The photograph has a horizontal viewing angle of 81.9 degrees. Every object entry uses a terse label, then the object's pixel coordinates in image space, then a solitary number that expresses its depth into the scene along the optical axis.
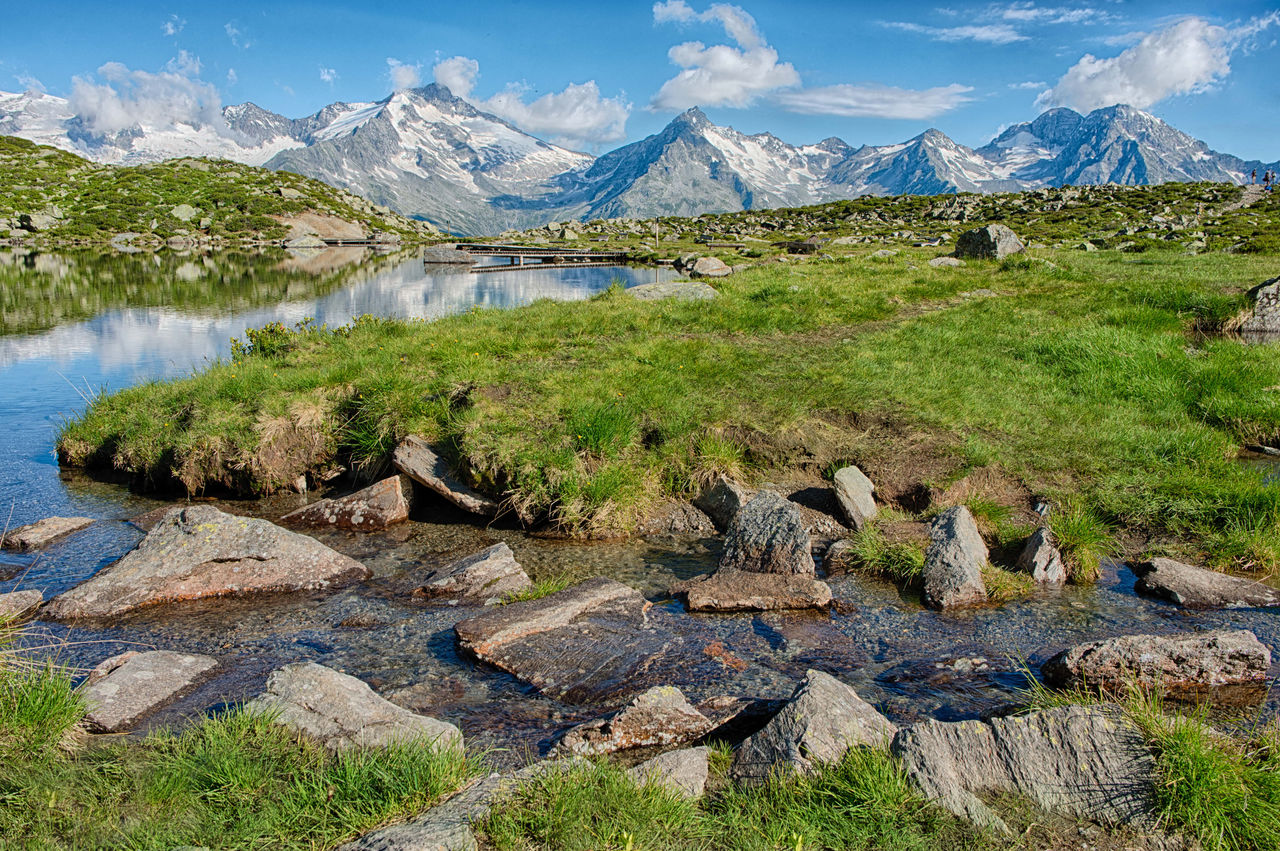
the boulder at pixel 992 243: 34.06
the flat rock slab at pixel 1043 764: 5.61
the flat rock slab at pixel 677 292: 25.61
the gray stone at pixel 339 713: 6.33
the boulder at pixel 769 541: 10.45
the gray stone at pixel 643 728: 6.68
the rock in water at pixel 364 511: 13.48
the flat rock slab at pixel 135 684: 7.01
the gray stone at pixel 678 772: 5.73
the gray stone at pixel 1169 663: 7.41
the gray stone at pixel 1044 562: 10.62
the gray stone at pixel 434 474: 13.62
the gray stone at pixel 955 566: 10.02
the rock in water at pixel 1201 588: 9.84
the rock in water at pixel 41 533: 12.15
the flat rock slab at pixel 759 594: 9.91
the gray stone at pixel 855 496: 12.41
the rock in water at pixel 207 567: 10.20
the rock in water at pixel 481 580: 10.34
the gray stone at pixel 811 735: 6.00
